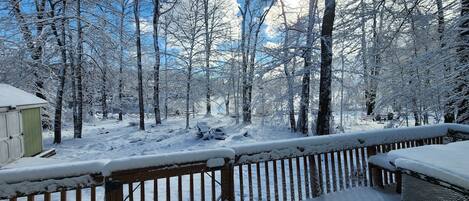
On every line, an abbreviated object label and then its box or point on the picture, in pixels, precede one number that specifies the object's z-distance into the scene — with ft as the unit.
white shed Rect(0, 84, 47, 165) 28.89
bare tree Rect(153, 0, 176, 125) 60.49
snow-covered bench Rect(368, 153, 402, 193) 12.27
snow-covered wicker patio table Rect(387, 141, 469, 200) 8.26
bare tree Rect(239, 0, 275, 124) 57.93
